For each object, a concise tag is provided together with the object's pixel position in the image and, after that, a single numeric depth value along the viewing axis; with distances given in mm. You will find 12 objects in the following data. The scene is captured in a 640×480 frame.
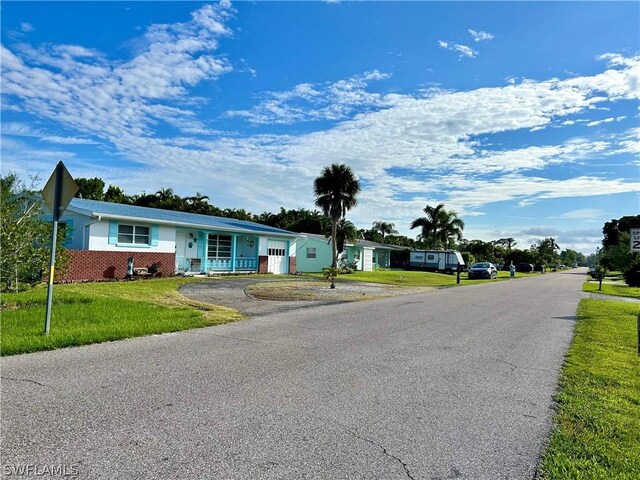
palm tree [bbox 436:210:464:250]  61344
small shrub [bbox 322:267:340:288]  22642
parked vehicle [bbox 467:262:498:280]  40750
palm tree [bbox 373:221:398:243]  85750
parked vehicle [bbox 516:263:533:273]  70438
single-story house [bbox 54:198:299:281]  19781
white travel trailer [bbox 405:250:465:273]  50062
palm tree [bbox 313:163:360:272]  37469
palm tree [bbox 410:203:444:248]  61438
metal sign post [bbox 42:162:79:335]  7484
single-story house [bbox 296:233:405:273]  39781
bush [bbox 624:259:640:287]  29594
